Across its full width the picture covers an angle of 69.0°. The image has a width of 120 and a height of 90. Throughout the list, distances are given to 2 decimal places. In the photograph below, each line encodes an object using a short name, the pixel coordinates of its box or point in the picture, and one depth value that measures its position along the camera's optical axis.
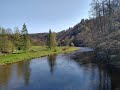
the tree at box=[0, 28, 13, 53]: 34.79
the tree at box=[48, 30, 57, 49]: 47.28
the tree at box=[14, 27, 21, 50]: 43.96
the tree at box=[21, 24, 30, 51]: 39.39
